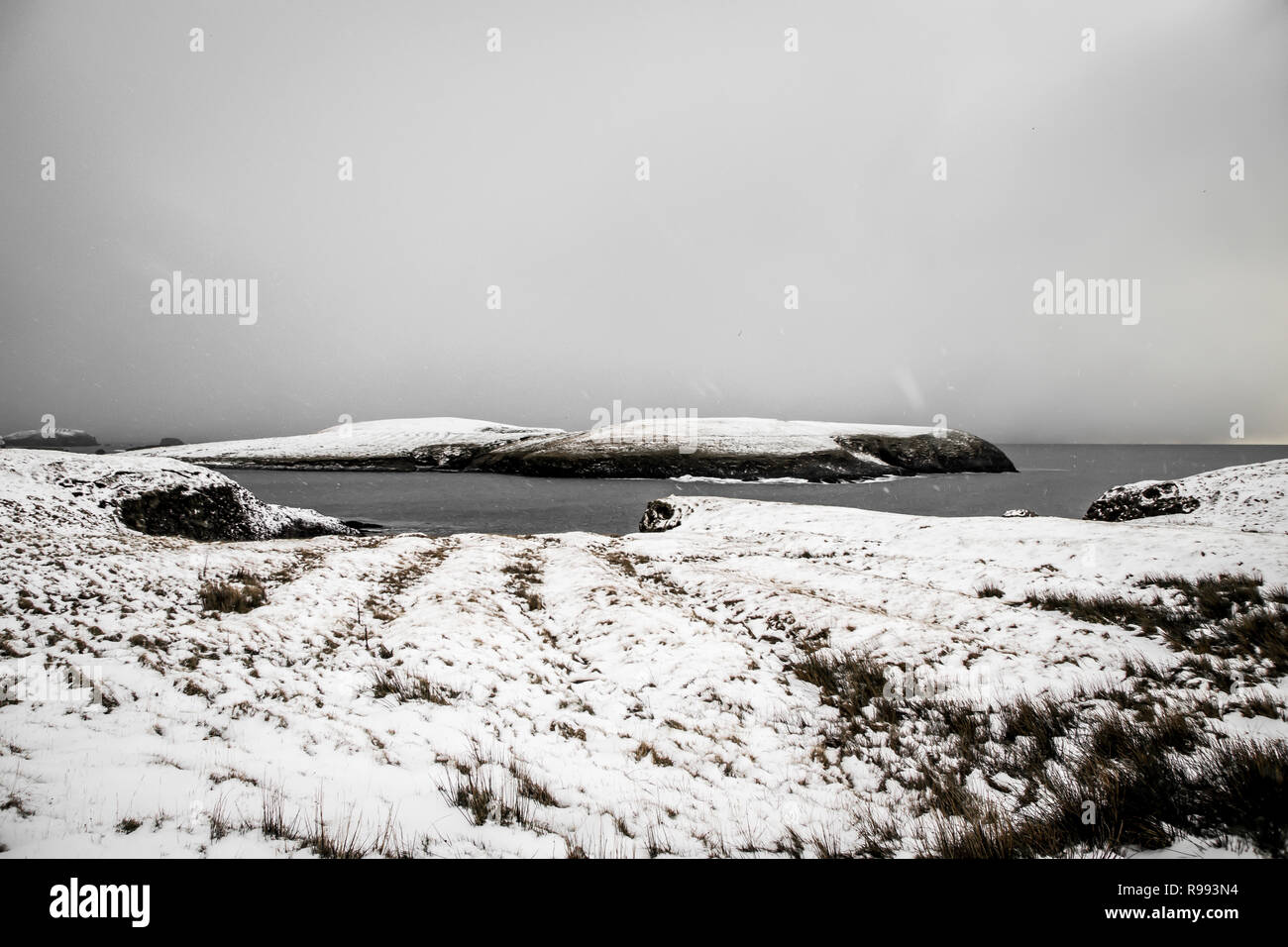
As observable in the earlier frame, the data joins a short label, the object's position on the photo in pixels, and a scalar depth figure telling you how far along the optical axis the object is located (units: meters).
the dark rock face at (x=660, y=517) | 35.20
